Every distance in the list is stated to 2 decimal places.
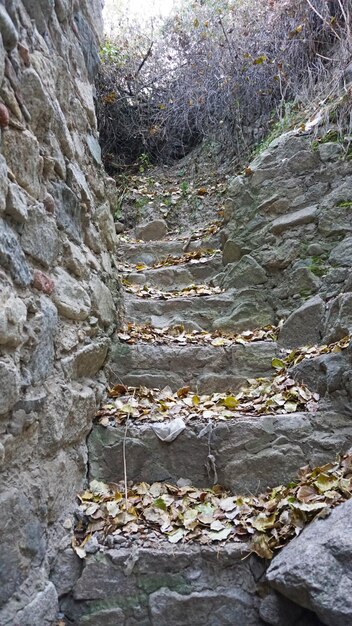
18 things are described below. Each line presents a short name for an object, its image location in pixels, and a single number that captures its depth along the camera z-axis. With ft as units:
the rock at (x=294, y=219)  11.30
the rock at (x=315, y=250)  10.83
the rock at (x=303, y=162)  12.07
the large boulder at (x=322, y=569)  4.49
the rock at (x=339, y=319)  8.38
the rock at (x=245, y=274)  11.57
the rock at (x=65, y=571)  5.53
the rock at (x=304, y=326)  9.44
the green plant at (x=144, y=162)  20.13
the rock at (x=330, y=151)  11.78
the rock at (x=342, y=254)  10.05
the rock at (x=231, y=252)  12.42
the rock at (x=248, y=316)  10.80
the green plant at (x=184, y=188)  17.93
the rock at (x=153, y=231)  16.79
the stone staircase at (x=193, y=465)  5.44
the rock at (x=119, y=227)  17.17
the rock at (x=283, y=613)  5.19
